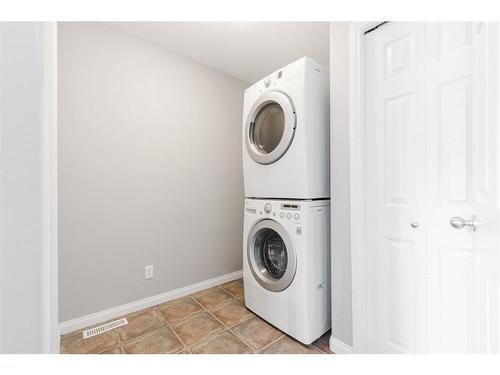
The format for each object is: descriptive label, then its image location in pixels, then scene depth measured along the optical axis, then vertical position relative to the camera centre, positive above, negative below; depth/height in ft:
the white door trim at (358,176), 3.88 +0.15
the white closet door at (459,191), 2.54 -0.10
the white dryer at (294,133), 4.43 +1.12
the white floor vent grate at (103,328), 4.90 -3.30
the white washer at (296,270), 4.39 -1.83
